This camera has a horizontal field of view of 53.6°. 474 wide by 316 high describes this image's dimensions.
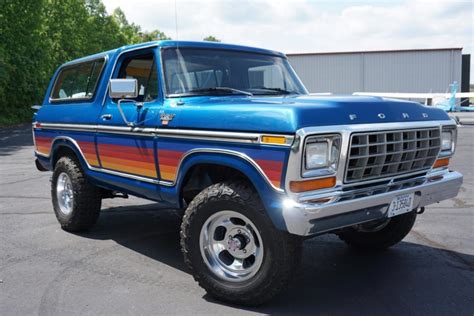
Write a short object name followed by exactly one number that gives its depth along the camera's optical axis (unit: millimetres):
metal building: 48344
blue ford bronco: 3164
